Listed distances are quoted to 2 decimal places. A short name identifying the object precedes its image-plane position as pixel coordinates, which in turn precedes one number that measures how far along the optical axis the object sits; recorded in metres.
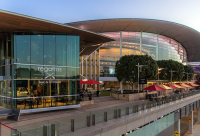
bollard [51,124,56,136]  8.35
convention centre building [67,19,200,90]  55.88
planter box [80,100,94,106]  21.97
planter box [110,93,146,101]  28.47
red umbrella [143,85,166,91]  26.55
